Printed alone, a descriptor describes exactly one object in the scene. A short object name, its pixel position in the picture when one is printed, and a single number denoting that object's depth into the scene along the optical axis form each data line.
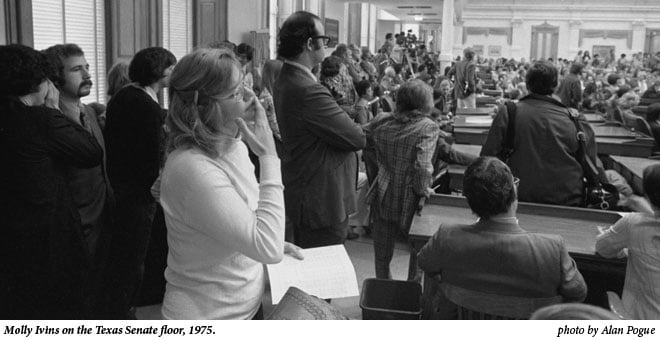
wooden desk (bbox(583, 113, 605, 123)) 5.82
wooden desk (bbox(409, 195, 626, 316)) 2.21
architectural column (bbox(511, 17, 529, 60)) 24.14
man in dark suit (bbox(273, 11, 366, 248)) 2.24
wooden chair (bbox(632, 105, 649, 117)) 6.34
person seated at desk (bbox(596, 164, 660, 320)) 1.84
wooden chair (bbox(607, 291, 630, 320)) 1.92
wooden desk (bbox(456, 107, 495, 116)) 6.52
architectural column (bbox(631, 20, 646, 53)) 23.14
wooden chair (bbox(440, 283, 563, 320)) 1.78
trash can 2.39
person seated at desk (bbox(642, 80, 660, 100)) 7.06
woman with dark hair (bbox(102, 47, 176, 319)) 2.52
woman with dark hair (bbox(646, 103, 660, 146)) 4.30
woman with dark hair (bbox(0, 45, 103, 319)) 1.83
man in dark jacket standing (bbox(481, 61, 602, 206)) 2.76
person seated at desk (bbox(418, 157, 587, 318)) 1.76
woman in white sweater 1.26
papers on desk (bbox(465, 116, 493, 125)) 5.42
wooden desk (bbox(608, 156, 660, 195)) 3.37
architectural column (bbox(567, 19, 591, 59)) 23.50
